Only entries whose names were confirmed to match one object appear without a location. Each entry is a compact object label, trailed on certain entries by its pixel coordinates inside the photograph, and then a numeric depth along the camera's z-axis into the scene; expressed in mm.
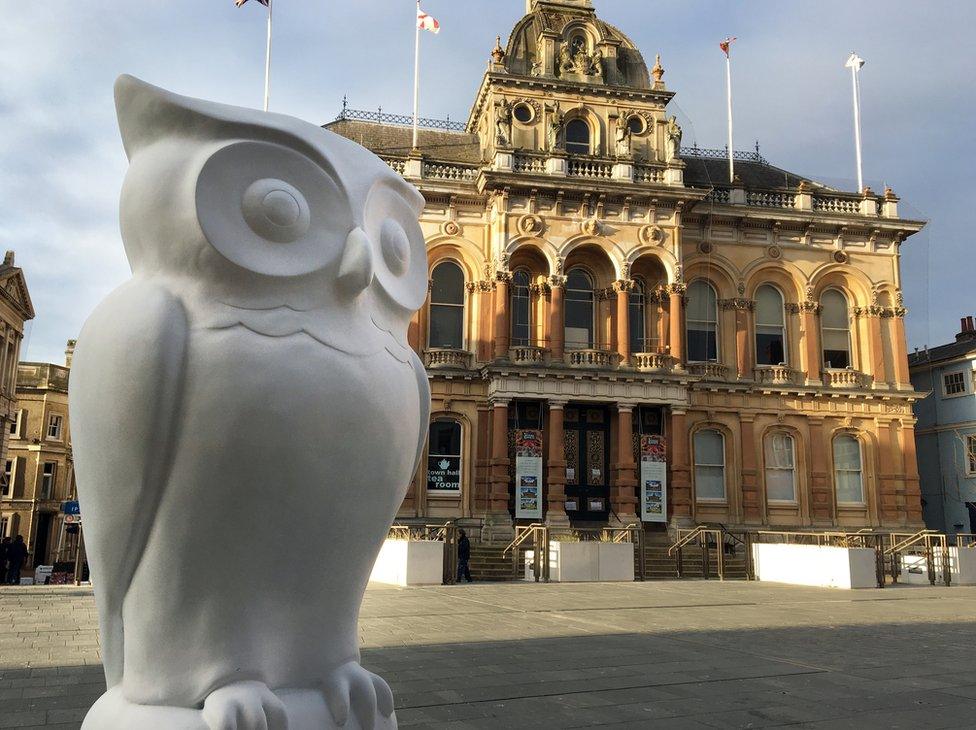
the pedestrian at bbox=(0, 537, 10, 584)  17969
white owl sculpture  2637
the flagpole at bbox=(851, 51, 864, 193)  26906
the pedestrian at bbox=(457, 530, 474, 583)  17000
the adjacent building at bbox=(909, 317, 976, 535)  28203
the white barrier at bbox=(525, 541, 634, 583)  16719
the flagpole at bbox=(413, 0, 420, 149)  25469
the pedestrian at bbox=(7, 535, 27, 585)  18156
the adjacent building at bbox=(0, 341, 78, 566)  39062
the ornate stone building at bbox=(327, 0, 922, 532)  22469
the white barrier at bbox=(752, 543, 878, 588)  16266
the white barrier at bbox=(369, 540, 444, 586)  15375
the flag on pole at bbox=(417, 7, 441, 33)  24500
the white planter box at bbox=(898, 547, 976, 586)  18328
